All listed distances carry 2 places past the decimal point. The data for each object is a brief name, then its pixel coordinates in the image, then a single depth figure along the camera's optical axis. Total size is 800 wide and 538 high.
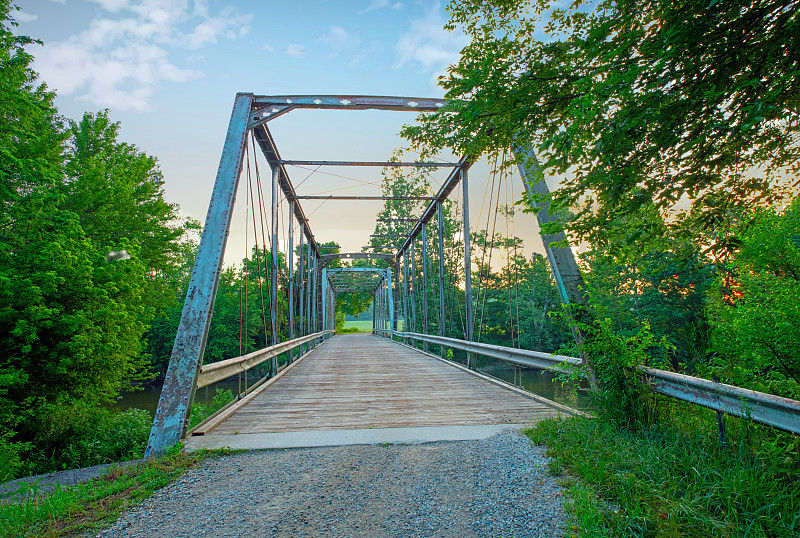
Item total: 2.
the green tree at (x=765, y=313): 4.67
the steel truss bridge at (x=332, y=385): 3.61
